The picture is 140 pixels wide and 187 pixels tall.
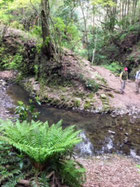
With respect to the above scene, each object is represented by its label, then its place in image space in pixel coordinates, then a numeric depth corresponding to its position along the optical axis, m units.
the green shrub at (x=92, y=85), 10.31
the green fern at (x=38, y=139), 2.55
